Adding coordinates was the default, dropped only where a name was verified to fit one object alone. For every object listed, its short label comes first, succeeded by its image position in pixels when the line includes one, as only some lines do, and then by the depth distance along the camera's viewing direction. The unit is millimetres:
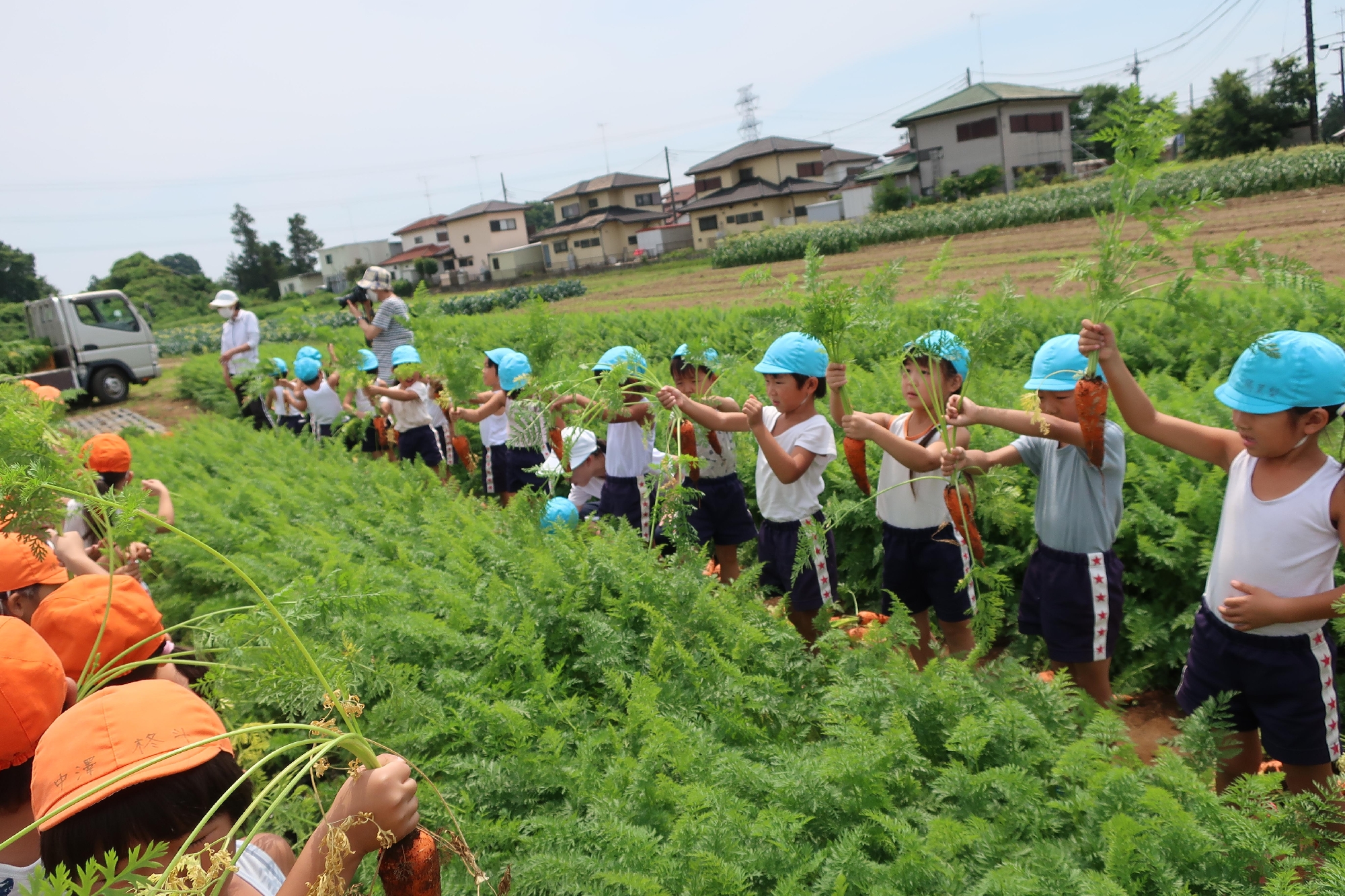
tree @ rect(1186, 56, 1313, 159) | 41344
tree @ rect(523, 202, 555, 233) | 129625
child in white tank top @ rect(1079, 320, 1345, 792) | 2768
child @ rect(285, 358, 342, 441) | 10844
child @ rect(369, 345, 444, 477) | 9148
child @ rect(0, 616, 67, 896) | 2119
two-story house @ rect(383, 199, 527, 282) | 78625
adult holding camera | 10039
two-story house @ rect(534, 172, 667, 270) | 70375
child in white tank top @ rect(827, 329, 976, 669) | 4059
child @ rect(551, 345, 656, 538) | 6039
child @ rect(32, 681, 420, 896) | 1651
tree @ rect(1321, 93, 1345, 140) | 68938
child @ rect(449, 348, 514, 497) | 7570
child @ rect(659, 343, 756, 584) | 5688
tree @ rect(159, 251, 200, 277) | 139375
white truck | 21141
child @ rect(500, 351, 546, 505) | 5609
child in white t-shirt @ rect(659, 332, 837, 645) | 4527
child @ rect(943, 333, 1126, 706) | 3678
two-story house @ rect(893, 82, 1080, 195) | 51938
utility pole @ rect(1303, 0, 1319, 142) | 38844
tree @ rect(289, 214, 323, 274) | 96375
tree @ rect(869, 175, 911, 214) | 50031
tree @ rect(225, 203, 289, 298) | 86438
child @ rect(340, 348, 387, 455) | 10156
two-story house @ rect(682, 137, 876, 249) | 60562
